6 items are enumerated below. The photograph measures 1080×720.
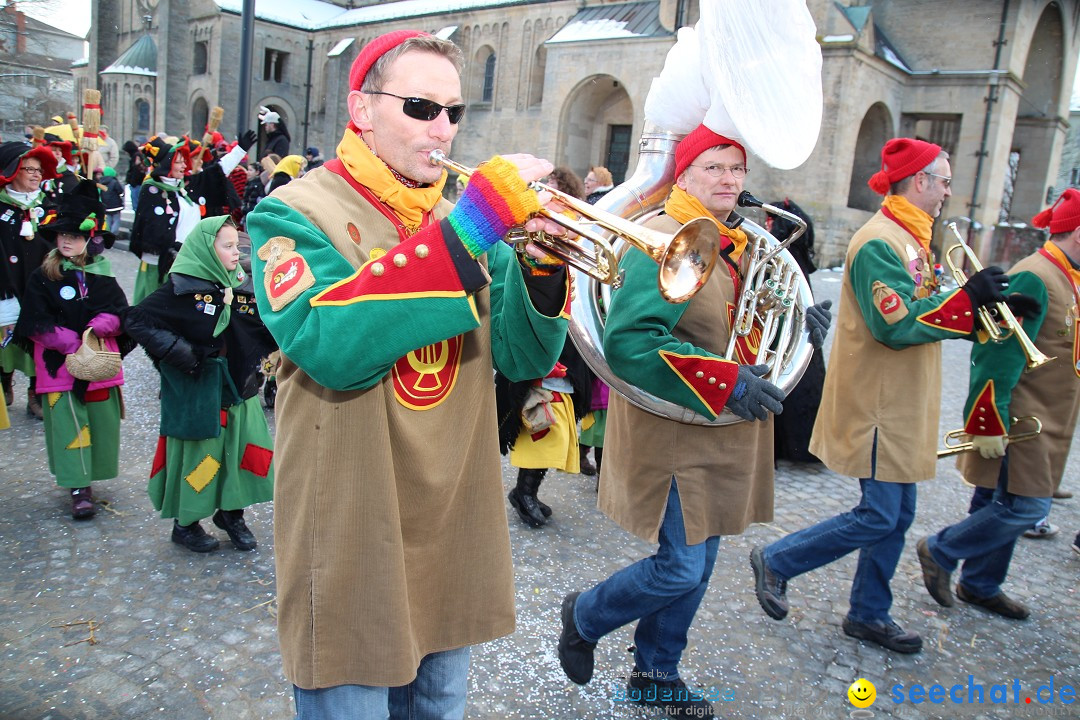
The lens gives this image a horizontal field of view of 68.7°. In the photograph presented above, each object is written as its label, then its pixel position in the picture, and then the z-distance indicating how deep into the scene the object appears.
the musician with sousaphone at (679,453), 2.61
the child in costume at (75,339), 4.50
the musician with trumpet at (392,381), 1.62
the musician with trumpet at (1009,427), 3.95
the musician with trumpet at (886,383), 3.42
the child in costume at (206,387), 4.12
